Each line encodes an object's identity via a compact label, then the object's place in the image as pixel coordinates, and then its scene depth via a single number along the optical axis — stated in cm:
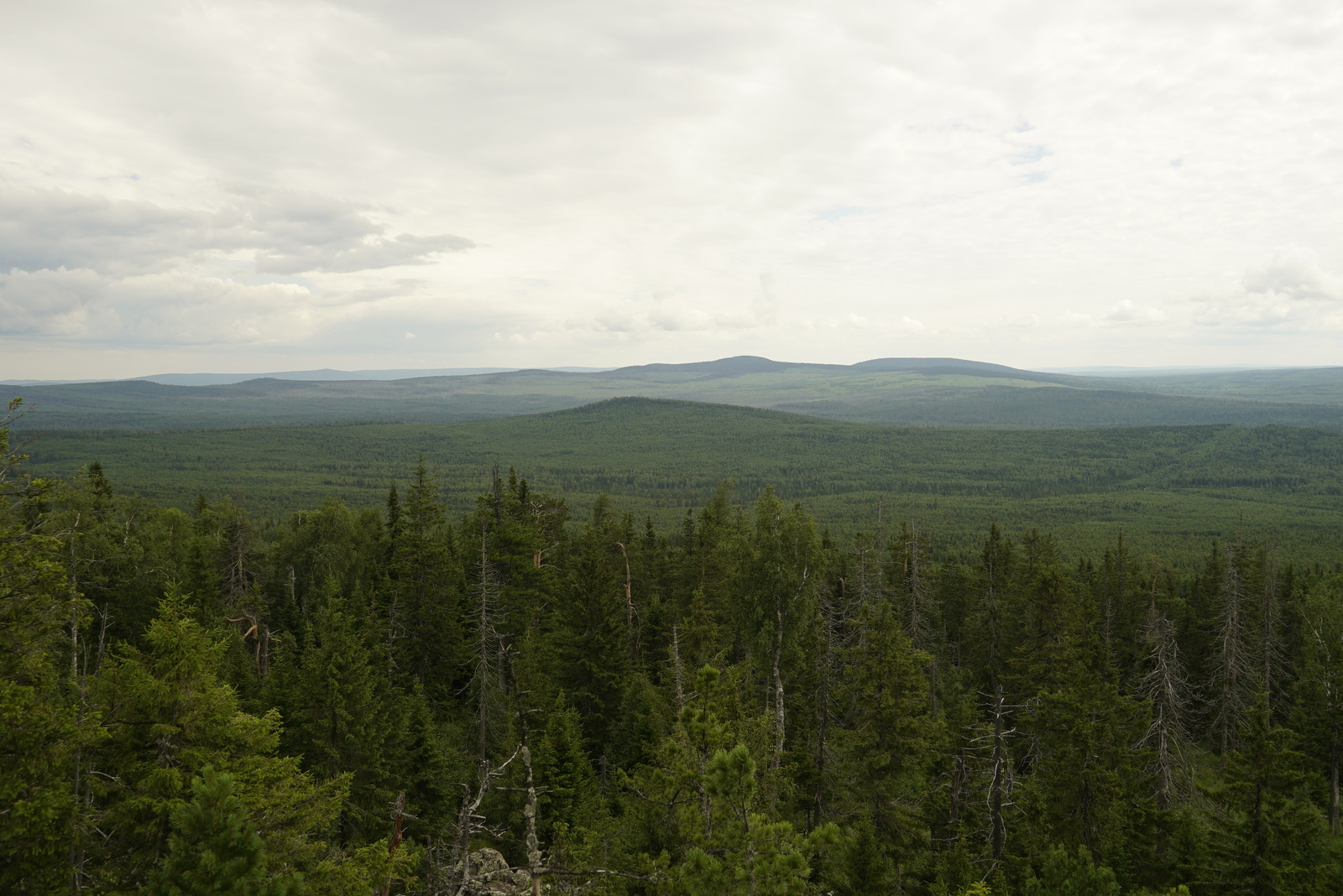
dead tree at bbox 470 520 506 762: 3022
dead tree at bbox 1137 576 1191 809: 2925
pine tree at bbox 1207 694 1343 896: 2139
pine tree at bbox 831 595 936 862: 2500
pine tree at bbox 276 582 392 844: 2502
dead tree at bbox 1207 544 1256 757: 3962
